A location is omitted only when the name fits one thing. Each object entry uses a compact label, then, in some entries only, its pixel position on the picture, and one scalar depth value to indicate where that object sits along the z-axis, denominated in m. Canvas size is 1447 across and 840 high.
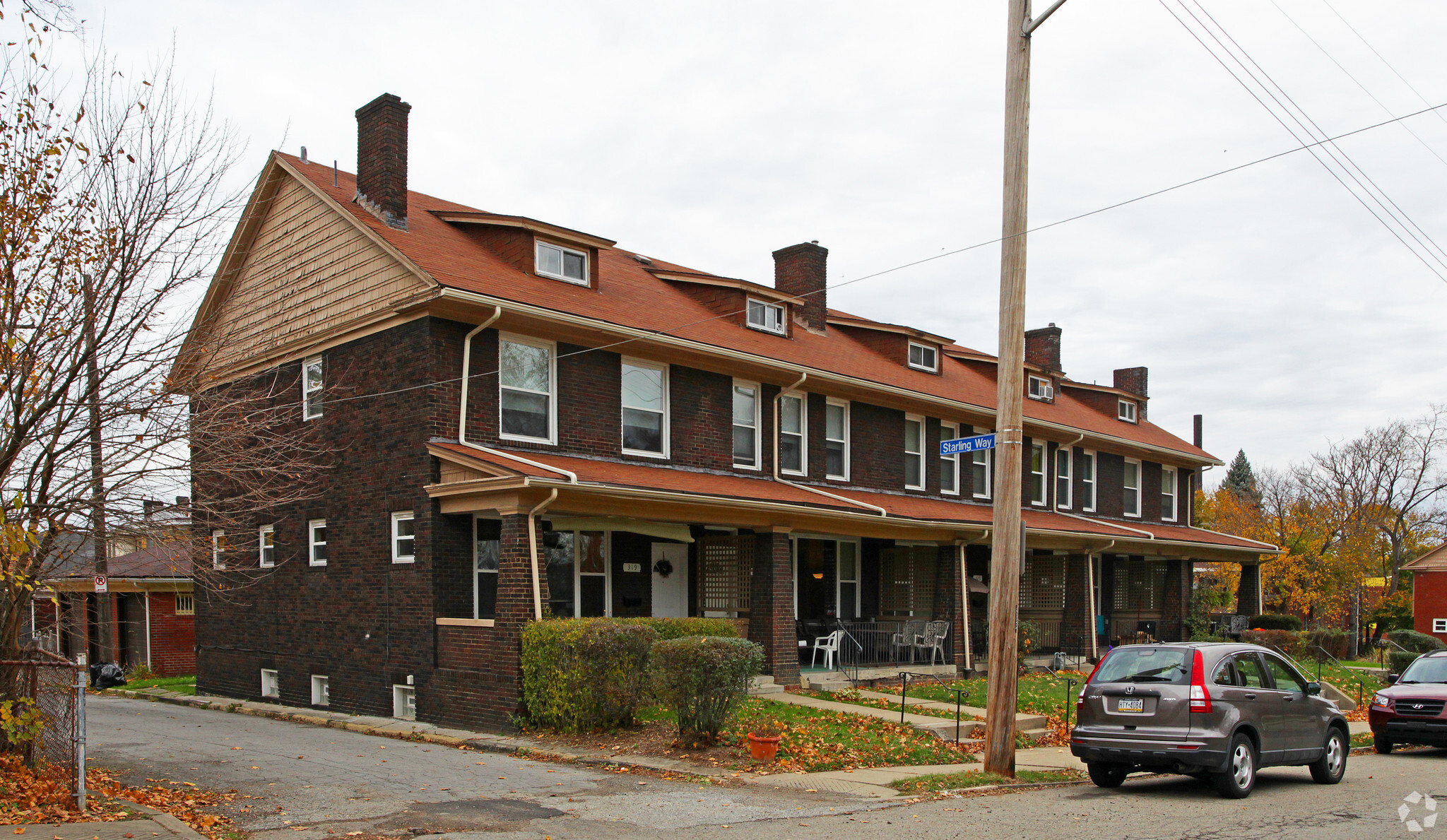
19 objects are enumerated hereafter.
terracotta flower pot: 12.92
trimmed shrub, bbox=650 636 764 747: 13.27
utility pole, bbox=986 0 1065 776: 12.30
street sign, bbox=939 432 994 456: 13.13
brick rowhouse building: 16.92
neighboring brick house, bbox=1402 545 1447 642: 46.62
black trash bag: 28.14
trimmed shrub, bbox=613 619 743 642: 16.33
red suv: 15.86
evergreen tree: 87.31
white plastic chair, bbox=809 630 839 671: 20.98
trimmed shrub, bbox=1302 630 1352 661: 31.23
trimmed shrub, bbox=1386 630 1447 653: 31.95
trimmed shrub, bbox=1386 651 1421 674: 27.36
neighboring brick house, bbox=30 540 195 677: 29.75
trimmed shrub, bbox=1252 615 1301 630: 33.56
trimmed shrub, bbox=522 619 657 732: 14.56
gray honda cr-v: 11.24
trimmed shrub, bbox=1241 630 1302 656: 29.11
